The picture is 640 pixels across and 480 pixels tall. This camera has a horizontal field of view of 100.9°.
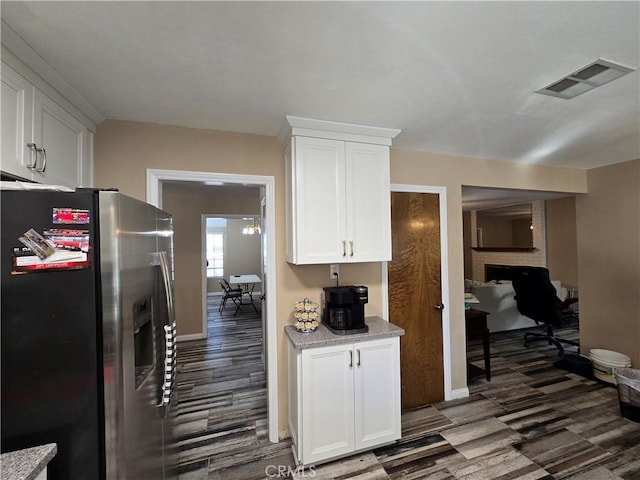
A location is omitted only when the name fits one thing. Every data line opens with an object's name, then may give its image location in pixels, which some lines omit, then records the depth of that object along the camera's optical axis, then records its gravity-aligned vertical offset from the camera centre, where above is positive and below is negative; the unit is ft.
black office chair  12.49 -2.87
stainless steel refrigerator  3.11 -1.01
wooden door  8.56 -1.63
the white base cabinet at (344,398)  6.17 -3.77
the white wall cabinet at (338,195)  6.56 +1.29
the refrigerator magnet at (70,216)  3.25 +0.40
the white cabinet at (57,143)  4.53 +2.01
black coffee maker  6.82 -1.71
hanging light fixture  24.07 +1.67
